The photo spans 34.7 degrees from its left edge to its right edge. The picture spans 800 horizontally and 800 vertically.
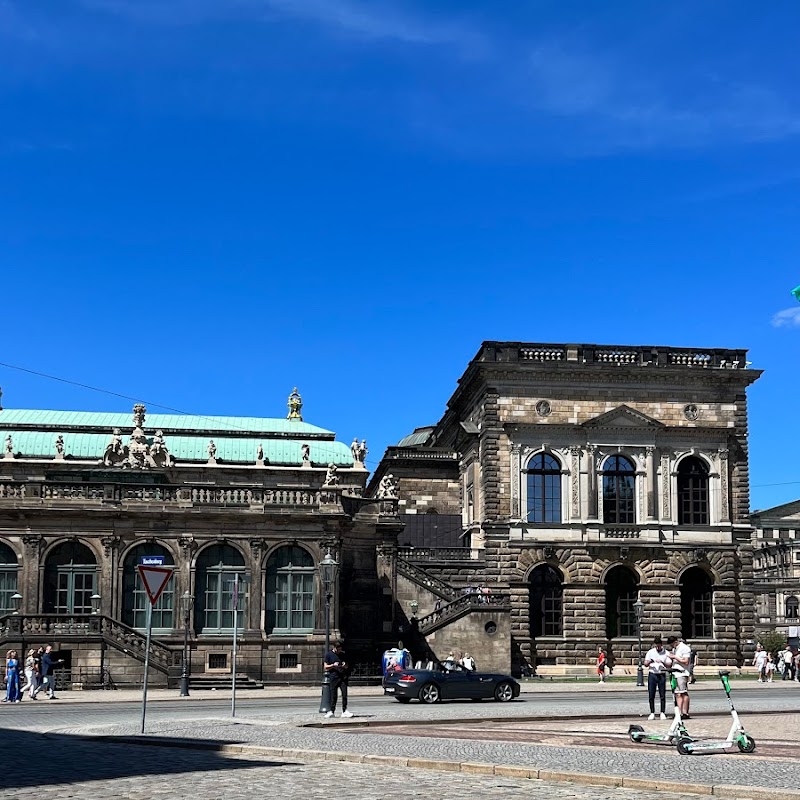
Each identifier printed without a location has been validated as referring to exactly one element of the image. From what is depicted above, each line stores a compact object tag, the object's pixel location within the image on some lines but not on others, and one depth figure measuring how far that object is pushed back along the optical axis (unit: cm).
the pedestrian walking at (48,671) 3925
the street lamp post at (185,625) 3850
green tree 11941
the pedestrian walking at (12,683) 3647
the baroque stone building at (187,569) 4334
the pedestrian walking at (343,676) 2752
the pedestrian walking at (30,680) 3847
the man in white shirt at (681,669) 2136
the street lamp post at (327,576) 3070
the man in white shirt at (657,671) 2519
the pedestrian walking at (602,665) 5150
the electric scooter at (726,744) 1827
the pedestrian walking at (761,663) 4981
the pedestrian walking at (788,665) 5272
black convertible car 3450
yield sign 2145
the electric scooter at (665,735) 1892
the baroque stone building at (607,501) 5838
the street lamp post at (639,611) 5556
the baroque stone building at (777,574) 12469
